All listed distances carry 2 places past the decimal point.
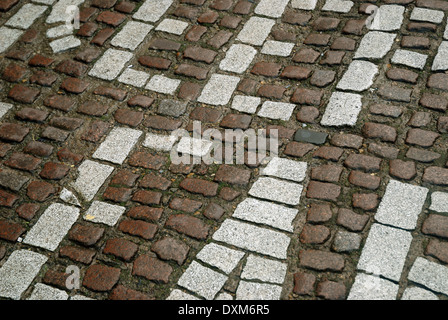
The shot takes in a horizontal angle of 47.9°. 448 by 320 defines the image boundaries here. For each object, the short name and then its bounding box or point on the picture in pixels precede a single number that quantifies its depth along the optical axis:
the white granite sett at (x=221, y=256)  2.87
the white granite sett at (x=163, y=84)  3.89
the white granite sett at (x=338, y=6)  4.31
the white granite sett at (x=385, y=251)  2.74
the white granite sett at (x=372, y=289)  2.65
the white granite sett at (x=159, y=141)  3.52
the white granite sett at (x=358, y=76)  3.70
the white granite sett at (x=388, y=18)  4.10
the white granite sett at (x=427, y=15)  4.07
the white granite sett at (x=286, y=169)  3.25
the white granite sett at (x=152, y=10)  4.50
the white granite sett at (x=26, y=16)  4.57
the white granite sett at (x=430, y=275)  2.66
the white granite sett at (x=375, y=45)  3.90
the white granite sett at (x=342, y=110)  3.50
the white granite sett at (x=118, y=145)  3.49
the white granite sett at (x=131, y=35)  4.27
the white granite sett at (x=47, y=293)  2.84
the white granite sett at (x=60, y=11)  4.58
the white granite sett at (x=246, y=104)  3.68
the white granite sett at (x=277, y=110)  3.61
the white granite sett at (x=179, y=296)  2.76
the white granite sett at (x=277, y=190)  3.14
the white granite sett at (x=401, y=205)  2.93
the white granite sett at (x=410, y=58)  3.78
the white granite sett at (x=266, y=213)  3.02
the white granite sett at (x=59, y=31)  4.45
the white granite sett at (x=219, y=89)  3.78
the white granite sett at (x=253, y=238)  2.91
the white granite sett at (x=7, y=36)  4.40
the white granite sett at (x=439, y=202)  2.97
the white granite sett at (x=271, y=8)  4.38
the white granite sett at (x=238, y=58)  3.98
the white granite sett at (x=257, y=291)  2.73
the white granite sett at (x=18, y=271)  2.89
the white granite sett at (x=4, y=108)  3.89
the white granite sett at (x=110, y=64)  4.06
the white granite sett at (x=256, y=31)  4.18
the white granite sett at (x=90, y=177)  3.31
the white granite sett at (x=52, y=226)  3.08
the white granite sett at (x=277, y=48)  4.04
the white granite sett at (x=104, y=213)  3.14
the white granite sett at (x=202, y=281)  2.77
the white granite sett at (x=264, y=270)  2.79
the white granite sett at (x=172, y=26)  4.34
